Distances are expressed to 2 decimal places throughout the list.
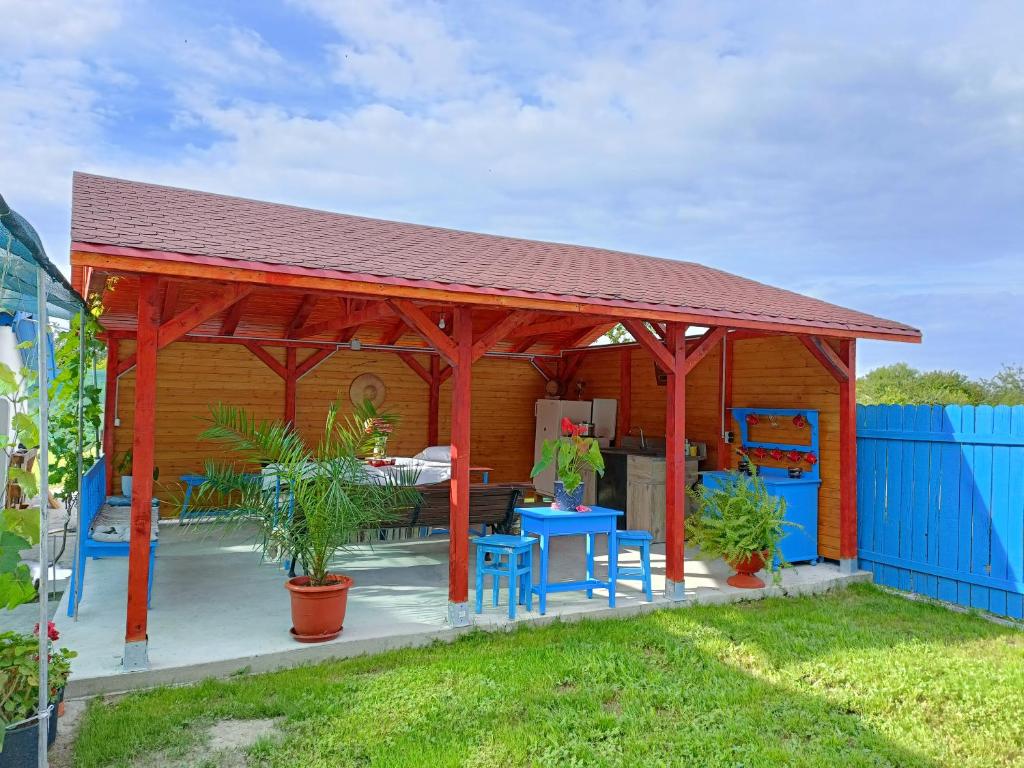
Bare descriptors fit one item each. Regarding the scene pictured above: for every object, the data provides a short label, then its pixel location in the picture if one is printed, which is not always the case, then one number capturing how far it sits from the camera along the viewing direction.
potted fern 5.62
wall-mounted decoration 9.70
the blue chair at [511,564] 4.70
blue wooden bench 4.46
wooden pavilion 3.81
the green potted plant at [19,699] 2.57
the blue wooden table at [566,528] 4.91
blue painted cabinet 6.39
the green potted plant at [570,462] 5.16
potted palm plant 4.12
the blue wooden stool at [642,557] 5.22
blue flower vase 5.20
